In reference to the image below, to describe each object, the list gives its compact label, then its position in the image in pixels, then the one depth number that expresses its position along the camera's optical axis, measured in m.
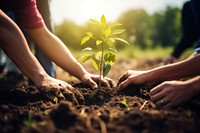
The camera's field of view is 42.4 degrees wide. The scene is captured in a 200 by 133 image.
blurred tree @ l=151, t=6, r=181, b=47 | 36.94
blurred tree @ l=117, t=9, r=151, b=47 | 40.24
